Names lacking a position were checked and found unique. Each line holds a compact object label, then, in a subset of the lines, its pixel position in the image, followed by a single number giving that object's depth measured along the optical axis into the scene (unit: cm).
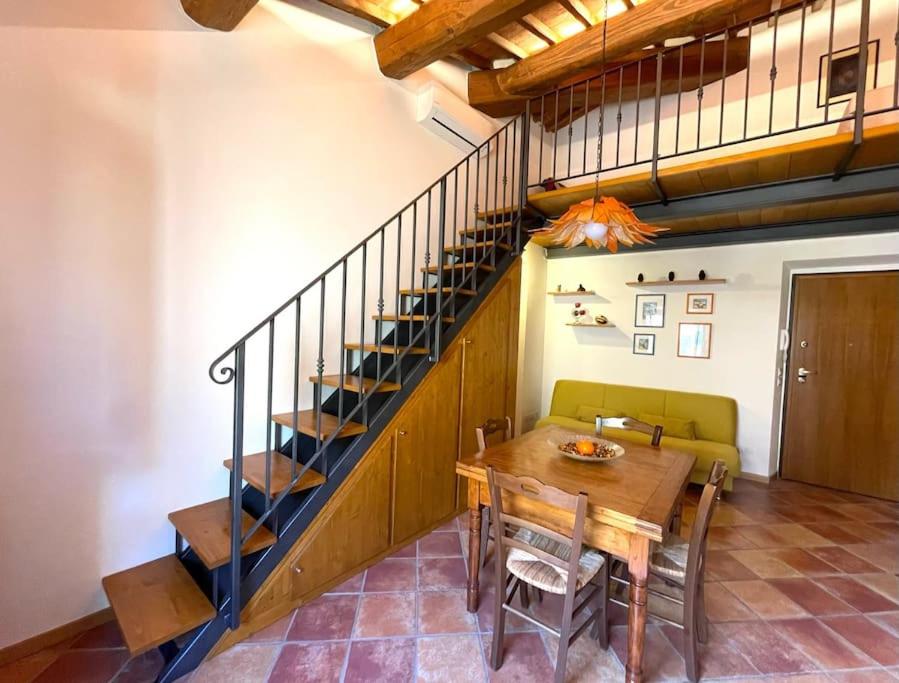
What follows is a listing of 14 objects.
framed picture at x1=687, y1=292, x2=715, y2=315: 417
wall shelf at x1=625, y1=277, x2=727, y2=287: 404
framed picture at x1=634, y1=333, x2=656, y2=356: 450
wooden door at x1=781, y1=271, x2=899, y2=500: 363
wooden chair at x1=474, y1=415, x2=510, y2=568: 221
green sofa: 366
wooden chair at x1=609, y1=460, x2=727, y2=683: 153
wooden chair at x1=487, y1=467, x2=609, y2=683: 150
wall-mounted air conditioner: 339
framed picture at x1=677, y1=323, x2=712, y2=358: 418
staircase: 172
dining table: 151
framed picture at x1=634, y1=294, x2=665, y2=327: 445
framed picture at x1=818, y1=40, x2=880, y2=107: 319
